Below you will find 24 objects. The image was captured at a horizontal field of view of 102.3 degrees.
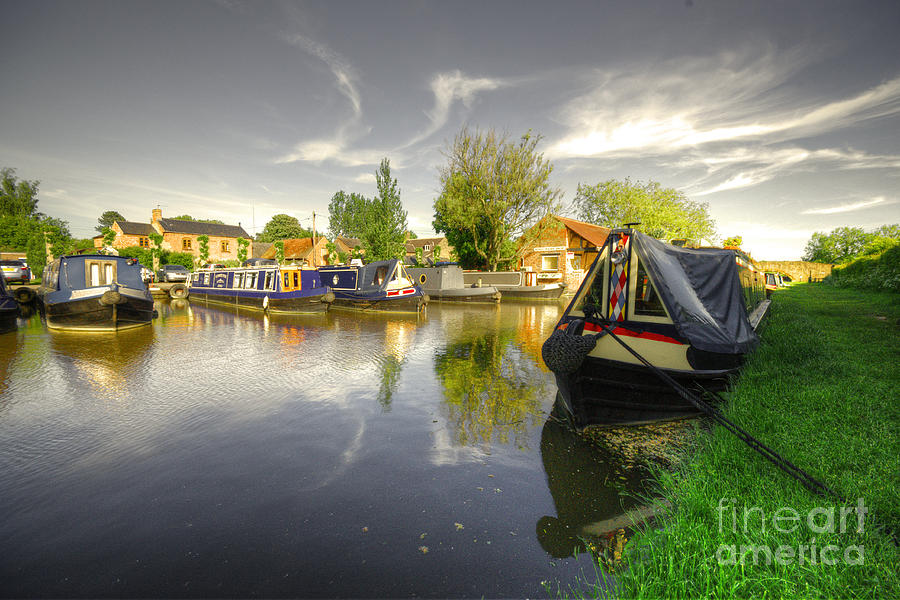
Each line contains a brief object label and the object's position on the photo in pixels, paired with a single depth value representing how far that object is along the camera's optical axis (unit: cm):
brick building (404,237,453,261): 6333
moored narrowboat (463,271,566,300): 2317
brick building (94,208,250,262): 5134
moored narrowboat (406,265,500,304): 2184
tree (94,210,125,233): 9894
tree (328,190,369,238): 8625
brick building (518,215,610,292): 2937
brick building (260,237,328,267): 5775
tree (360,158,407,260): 2842
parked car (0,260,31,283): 2345
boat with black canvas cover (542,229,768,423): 446
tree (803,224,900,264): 5148
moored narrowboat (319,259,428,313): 1728
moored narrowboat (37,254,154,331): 1166
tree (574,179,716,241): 3775
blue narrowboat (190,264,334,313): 1719
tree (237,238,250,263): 4989
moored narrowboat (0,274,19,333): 1088
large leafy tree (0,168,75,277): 3253
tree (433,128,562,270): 2639
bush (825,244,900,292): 1637
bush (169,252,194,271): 4109
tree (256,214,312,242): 7775
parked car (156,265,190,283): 2905
